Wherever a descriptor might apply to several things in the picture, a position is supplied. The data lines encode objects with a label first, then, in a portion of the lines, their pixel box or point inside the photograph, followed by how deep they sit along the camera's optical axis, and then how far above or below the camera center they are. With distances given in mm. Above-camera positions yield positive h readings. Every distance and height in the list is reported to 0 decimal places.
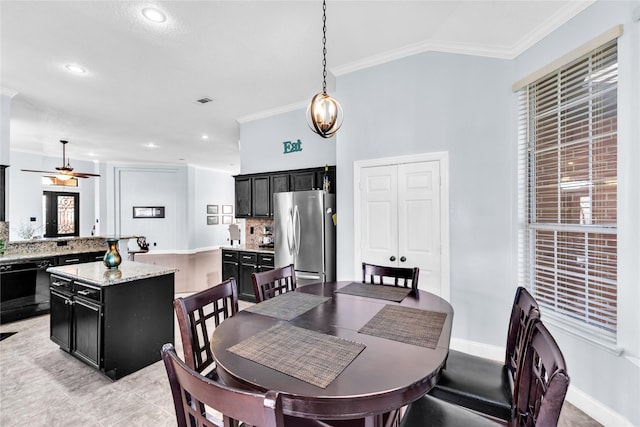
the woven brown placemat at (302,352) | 1093 -595
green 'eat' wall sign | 4844 +1145
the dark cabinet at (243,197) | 5320 +309
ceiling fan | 5902 +842
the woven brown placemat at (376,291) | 2057 -591
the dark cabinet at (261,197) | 5066 +298
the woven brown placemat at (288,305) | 1719 -589
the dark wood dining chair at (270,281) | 2076 -515
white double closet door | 3086 -55
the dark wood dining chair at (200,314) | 1503 -570
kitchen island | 2531 -941
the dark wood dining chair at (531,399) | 783 -657
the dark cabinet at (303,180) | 4504 +533
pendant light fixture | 2193 +773
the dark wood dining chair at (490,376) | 1404 -908
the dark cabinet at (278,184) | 4846 +510
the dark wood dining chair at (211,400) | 696 -488
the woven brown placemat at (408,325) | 1383 -597
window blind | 2064 +196
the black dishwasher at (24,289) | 3947 -1064
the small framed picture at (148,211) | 9953 +95
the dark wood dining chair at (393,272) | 2291 -502
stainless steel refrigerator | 3873 -295
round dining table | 962 -604
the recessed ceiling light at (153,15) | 2518 +1779
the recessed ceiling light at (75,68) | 3473 +1783
